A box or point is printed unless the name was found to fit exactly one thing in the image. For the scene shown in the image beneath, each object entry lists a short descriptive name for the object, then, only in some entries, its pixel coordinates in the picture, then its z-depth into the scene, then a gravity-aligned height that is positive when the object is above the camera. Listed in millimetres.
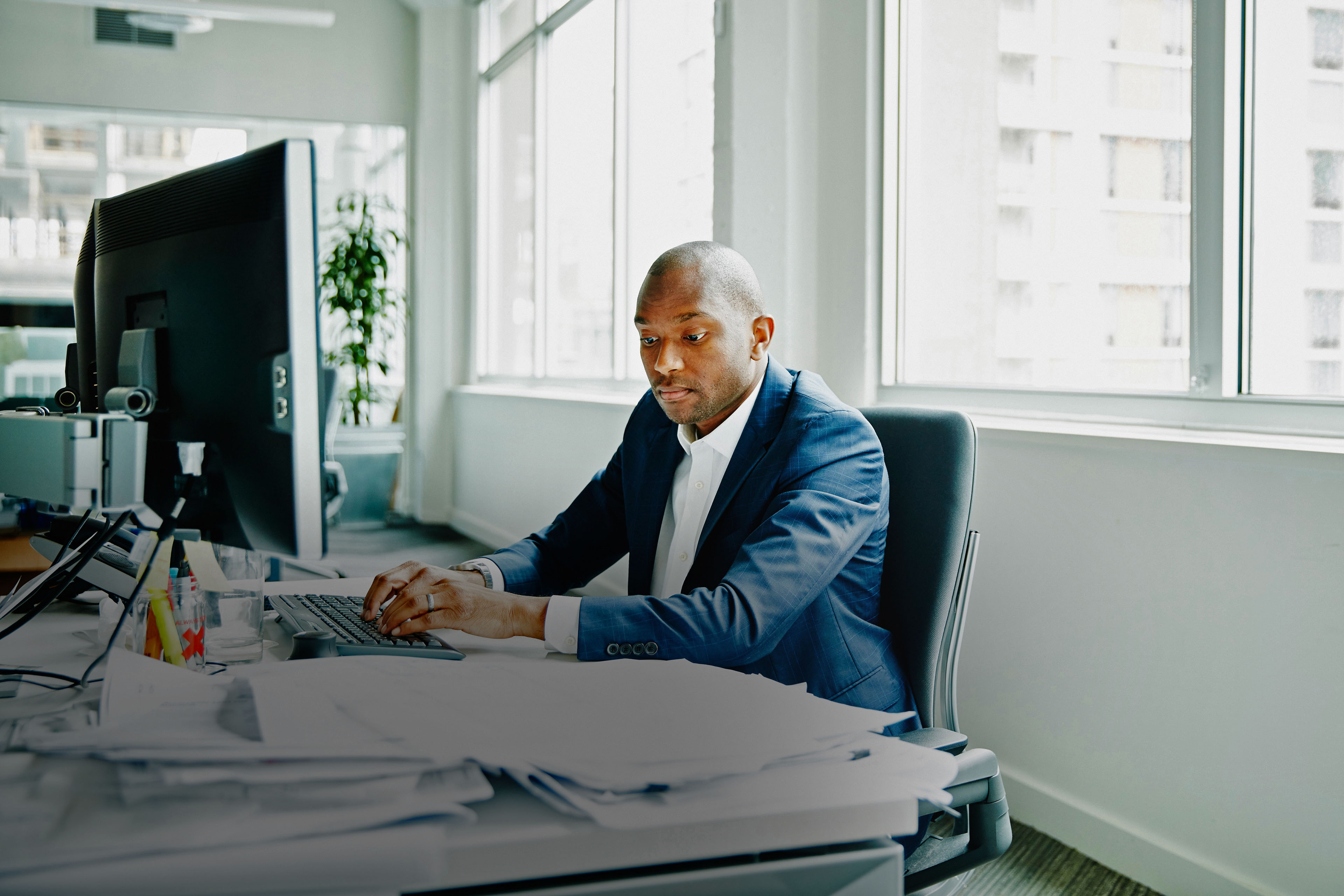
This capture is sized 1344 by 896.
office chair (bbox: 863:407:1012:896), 1291 -174
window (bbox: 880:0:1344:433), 1787 +449
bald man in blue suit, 1118 -163
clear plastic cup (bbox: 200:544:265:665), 1072 -227
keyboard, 1041 -236
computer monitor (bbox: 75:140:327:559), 977 +88
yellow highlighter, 988 -204
